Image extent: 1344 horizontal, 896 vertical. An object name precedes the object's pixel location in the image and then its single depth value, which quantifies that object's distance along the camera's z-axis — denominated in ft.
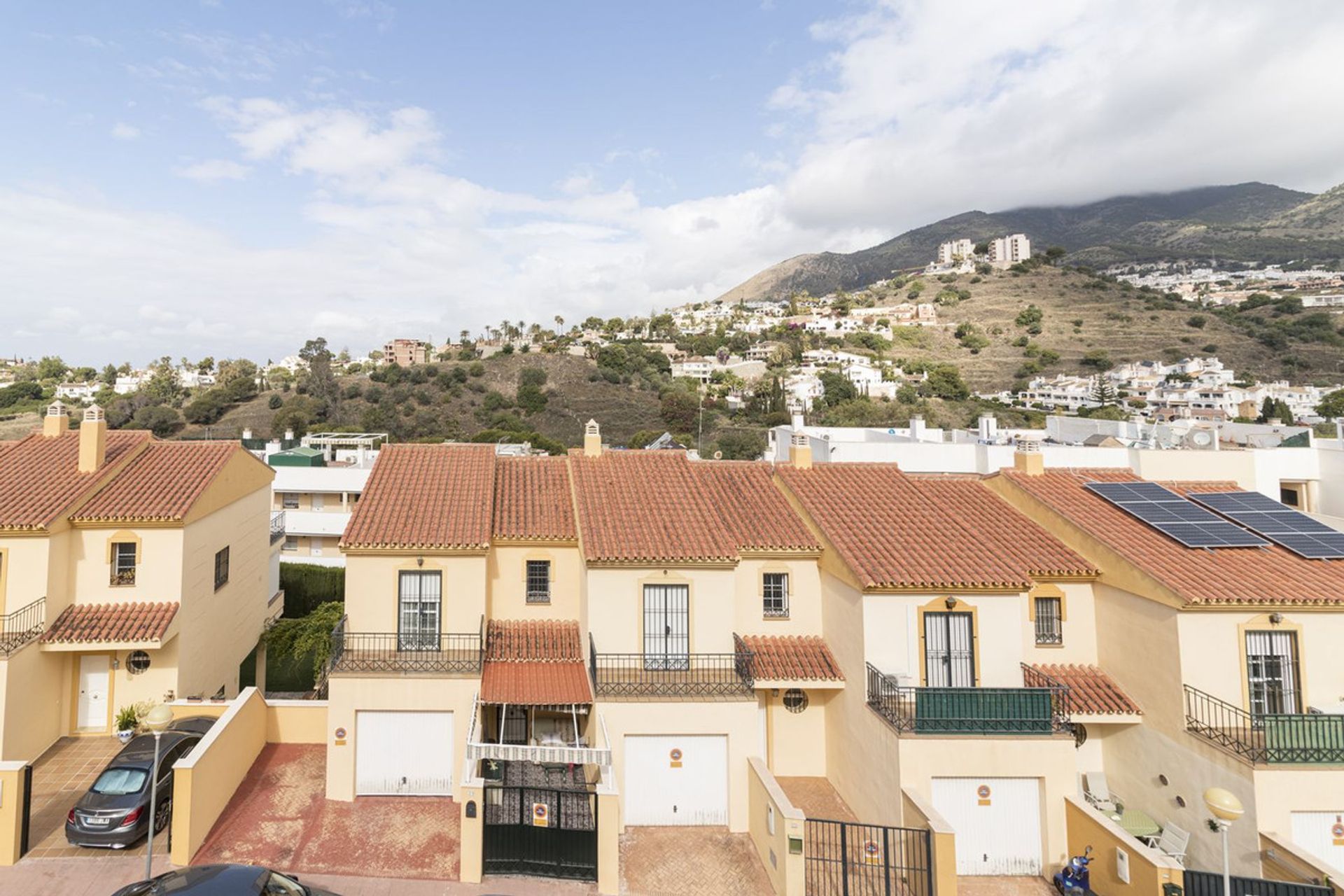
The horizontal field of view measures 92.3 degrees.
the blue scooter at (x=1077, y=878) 38.60
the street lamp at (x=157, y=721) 32.91
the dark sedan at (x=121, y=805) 38.60
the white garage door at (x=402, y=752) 46.73
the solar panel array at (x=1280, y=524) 48.16
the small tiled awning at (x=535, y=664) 45.98
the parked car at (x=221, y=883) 29.66
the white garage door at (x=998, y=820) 41.68
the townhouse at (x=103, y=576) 50.08
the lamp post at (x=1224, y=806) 29.30
